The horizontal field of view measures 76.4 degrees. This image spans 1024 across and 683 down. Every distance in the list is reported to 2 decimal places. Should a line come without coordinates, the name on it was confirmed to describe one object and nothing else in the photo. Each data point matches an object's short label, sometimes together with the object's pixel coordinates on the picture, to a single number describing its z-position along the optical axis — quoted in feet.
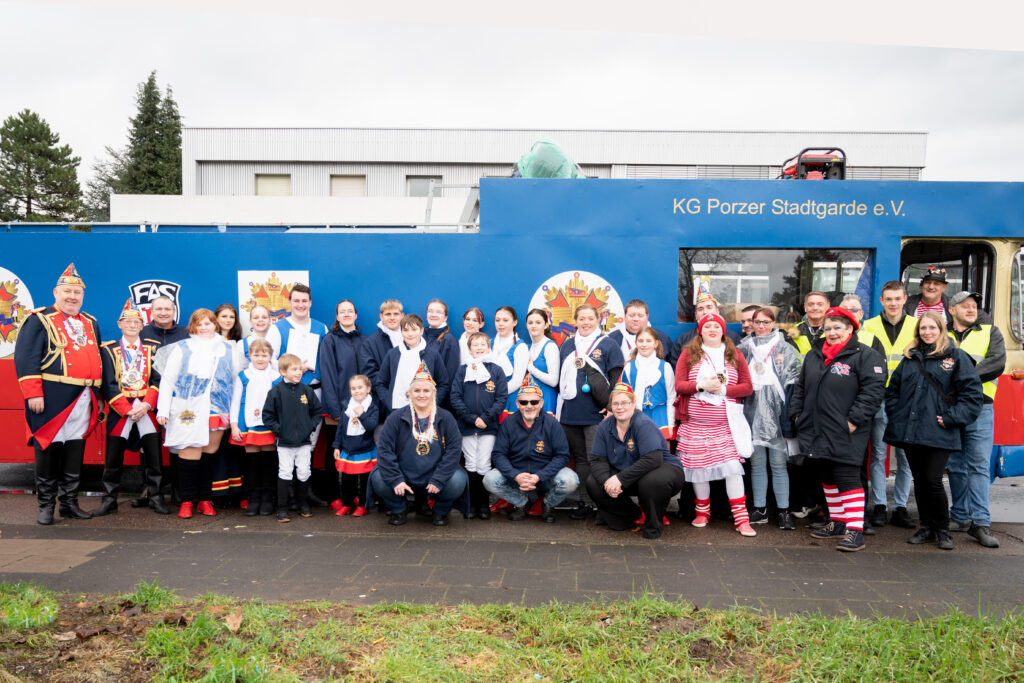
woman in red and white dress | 17.12
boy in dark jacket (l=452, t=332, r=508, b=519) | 18.21
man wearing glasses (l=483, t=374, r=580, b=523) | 17.61
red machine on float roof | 20.70
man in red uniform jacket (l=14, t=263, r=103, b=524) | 17.70
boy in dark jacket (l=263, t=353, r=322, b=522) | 18.12
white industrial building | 82.84
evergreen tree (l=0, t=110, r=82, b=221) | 112.16
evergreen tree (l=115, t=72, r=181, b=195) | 132.67
